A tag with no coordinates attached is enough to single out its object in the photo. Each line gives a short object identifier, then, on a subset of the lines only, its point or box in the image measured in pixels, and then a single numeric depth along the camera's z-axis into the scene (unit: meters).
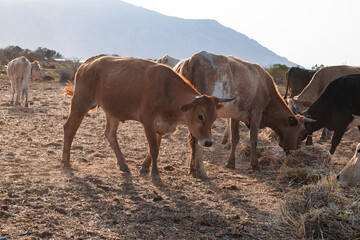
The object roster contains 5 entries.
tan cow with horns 7.14
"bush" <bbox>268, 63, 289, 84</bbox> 36.33
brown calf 6.08
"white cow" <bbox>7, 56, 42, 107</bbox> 15.02
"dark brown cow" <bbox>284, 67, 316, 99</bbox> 15.41
